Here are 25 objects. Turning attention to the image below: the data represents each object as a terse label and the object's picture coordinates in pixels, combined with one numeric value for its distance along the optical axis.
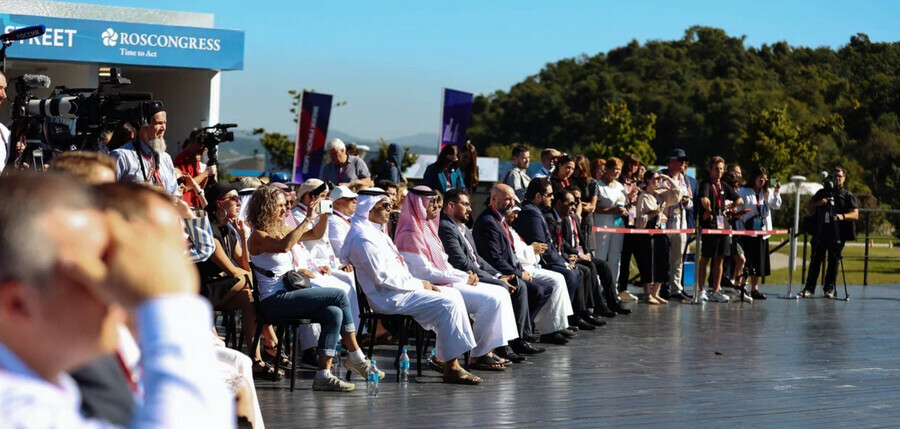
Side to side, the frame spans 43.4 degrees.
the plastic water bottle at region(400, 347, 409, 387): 7.31
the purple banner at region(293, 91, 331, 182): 15.51
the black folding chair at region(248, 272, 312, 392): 7.00
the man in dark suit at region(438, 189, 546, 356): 8.67
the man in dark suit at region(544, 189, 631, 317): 11.05
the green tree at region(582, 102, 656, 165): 56.09
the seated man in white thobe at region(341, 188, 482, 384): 7.57
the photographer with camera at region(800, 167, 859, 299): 15.00
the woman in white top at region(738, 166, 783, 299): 14.46
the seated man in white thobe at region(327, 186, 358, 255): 8.47
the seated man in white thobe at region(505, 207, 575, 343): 9.94
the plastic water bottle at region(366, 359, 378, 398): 6.94
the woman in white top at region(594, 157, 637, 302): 13.04
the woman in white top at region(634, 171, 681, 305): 13.26
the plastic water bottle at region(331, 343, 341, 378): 8.00
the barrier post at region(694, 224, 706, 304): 13.73
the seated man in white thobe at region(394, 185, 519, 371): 8.18
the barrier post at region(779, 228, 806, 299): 15.30
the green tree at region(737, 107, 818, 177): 49.59
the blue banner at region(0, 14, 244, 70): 18.61
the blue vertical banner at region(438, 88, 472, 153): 14.95
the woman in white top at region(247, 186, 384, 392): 7.03
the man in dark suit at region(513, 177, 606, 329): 10.35
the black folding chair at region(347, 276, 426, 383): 7.68
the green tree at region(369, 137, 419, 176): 34.59
